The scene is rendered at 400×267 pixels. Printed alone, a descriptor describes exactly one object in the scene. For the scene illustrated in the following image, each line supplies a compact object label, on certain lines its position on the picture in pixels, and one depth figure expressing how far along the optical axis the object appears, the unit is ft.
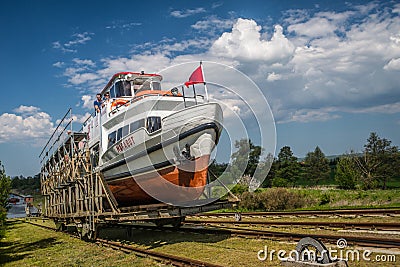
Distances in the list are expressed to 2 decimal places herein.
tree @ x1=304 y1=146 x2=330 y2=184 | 204.44
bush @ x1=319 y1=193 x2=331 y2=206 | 80.74
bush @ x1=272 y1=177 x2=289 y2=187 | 154.45
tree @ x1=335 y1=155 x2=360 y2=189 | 126.52
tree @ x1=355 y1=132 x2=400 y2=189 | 153.99
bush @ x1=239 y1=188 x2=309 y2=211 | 79.05
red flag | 35.09
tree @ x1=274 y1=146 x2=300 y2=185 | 183.01
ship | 36.19
